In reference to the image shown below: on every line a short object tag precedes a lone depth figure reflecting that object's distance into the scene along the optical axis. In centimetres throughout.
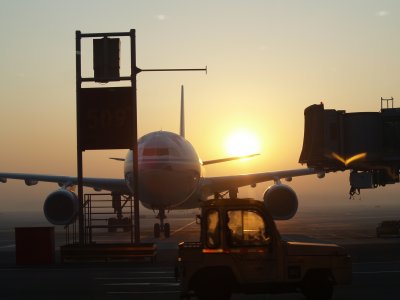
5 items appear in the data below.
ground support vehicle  1281
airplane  3447
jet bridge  3153
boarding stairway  2273
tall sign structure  2452
